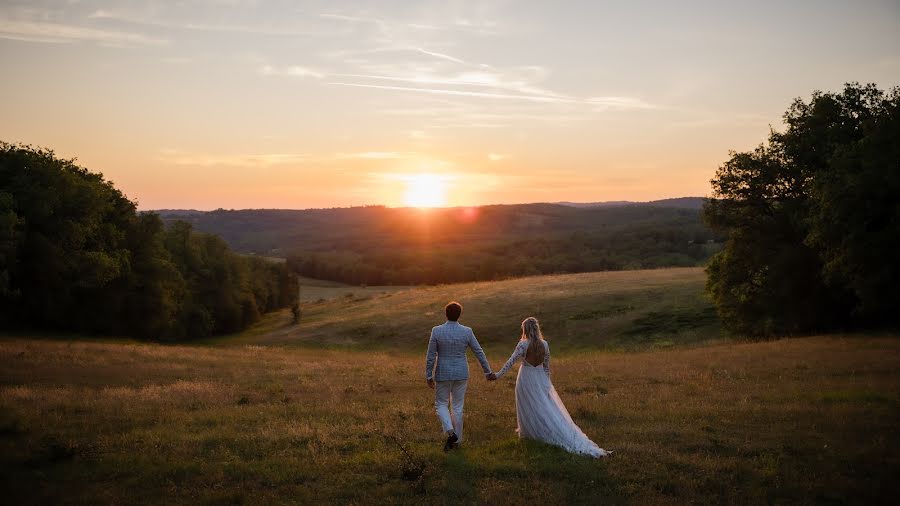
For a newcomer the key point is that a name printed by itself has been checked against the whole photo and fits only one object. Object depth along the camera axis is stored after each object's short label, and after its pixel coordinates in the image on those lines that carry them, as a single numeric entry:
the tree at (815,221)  28.05
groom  12.28
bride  11.92
